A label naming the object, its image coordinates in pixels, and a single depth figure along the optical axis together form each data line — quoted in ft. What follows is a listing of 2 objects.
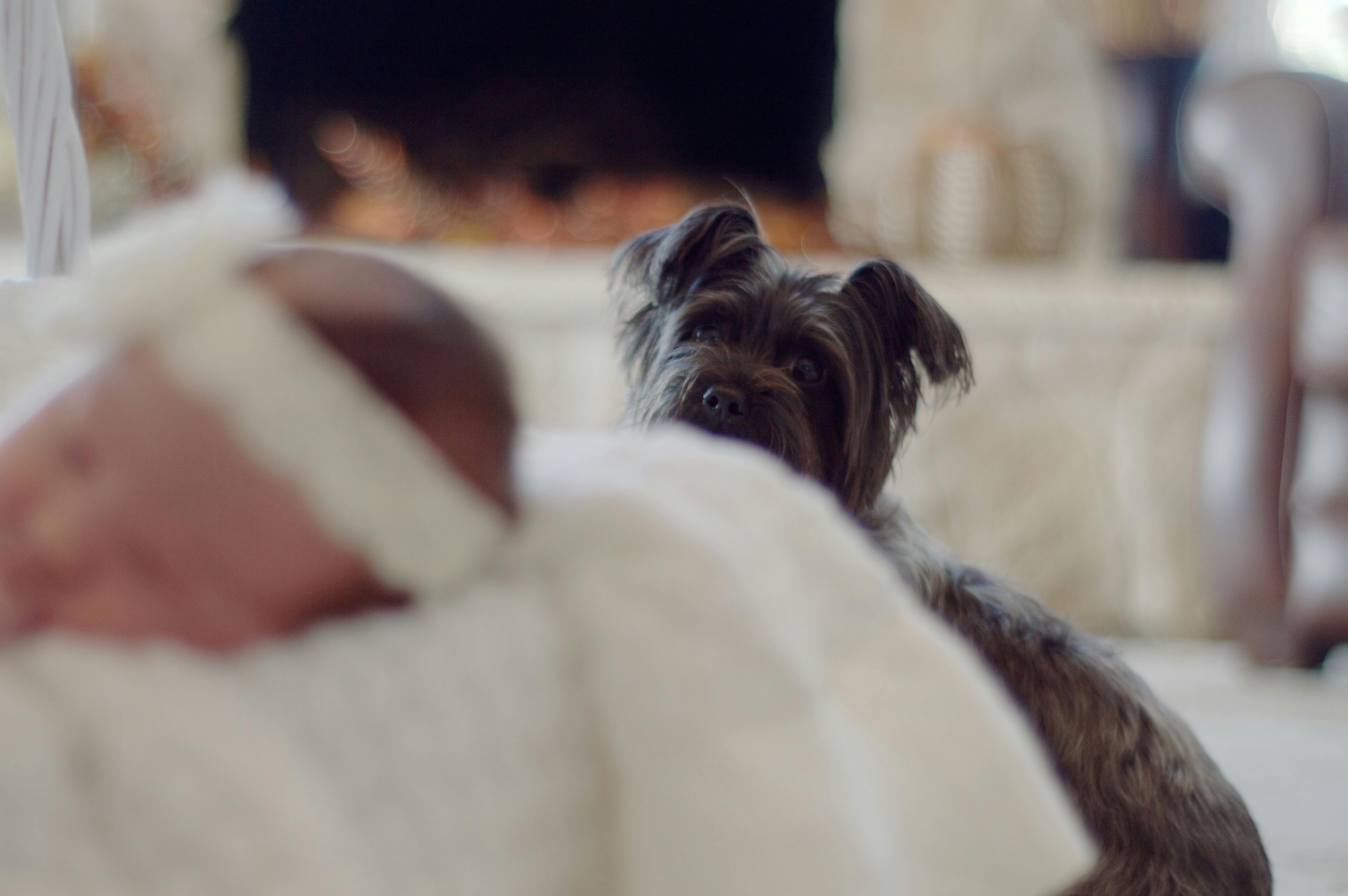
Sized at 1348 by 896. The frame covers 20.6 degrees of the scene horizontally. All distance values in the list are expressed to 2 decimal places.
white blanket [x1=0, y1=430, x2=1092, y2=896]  4.21
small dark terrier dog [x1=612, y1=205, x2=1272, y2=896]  6.08
